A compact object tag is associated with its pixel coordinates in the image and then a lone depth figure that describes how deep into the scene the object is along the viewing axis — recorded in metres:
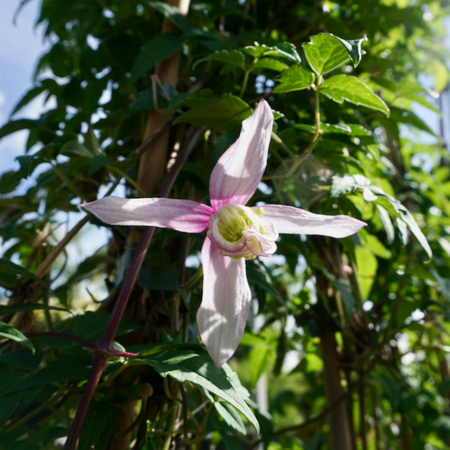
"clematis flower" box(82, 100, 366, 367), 0.11
